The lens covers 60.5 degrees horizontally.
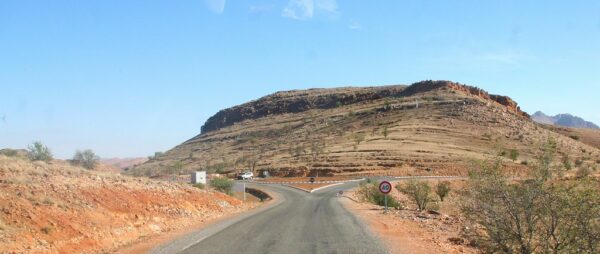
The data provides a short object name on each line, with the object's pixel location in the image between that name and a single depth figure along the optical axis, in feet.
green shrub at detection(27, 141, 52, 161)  174.66
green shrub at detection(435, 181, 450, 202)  156.42
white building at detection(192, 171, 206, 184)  181.12
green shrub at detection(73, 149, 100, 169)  259.82
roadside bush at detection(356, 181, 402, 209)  118.62
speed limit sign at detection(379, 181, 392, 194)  83.15
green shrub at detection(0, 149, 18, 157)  154.22
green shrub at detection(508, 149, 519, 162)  229.45
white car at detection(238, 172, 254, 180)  285.33
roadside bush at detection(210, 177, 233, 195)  165.35
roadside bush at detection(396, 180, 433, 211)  116.77
